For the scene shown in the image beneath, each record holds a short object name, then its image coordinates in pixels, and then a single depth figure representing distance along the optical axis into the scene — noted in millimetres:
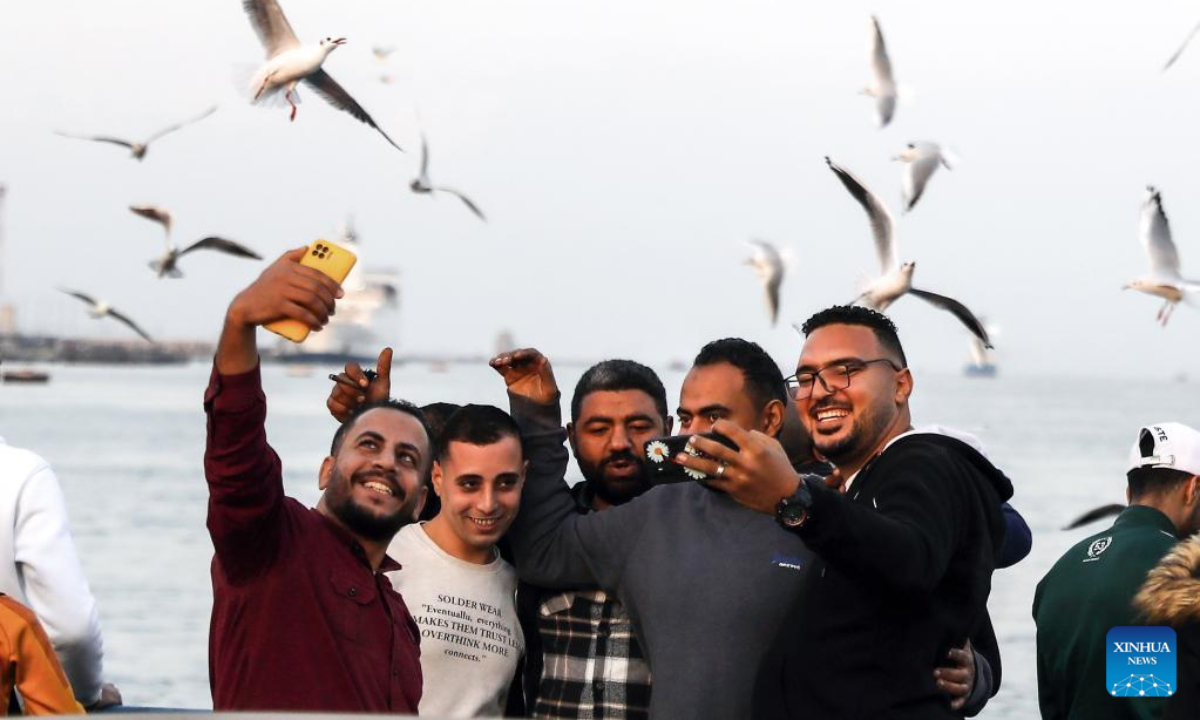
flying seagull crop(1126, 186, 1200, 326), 8961
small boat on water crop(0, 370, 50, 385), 91450
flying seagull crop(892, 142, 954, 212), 9766
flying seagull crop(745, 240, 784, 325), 9656
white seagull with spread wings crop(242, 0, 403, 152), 7934
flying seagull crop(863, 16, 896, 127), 10586
